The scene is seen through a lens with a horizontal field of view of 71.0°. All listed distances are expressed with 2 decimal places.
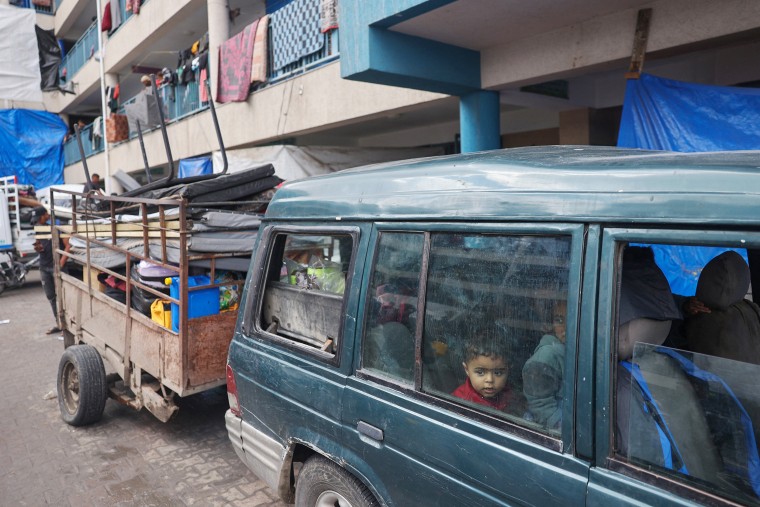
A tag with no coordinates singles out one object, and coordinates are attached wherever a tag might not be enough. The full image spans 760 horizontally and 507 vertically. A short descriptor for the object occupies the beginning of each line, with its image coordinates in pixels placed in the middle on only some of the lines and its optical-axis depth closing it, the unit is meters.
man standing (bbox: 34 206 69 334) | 8.18
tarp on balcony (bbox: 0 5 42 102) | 19.59
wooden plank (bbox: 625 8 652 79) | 4.37
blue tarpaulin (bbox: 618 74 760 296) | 3.77
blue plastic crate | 3.84
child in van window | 1.77
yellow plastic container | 4.01
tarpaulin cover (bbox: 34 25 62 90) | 22.92
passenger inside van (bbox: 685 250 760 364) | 2.03
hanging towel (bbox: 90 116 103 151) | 18.28
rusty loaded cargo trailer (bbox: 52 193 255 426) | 3.80
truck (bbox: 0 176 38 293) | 12.31
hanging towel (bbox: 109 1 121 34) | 16.34
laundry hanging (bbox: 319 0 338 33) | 7.26
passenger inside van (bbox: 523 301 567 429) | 1.61
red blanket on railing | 9.48
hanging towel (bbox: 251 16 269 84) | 9.06
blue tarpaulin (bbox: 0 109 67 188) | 21.11
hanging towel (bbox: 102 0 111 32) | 16.86
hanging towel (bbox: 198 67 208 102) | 11.02
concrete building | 4.49
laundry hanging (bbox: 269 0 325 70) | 7.91
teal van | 1.40
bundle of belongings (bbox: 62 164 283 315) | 4.01
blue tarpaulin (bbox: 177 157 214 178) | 11.00
